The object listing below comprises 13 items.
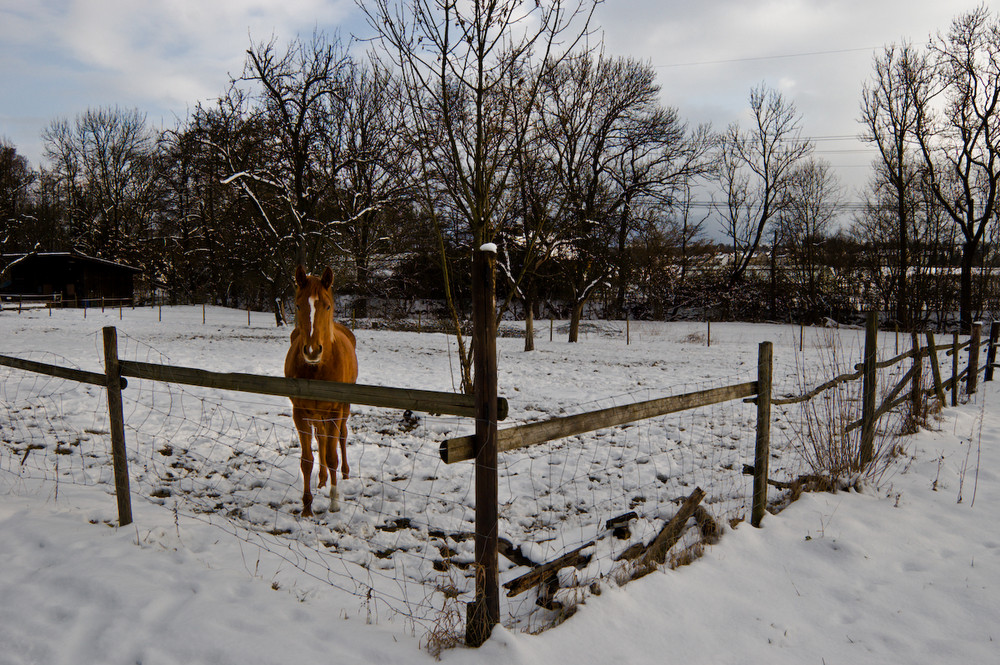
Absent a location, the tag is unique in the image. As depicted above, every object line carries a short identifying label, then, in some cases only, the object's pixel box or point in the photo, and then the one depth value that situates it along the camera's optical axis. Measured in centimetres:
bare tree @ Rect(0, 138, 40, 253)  3192
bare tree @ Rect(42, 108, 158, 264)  3868
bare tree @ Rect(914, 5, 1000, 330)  2012
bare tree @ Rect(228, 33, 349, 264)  2020
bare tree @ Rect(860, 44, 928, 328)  2211
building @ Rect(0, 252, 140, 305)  3538
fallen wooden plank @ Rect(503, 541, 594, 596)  279
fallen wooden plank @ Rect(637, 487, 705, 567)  332
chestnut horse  431
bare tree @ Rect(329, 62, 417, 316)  2116
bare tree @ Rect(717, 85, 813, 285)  3170
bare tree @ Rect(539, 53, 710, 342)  2003
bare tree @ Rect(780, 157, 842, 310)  3143
